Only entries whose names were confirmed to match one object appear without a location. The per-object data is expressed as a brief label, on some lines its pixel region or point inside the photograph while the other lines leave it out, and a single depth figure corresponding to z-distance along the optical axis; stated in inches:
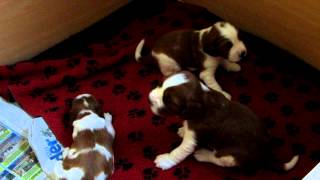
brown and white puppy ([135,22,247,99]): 75.0
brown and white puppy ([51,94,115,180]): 68.1
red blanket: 74.8
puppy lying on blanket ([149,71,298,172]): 63.8
